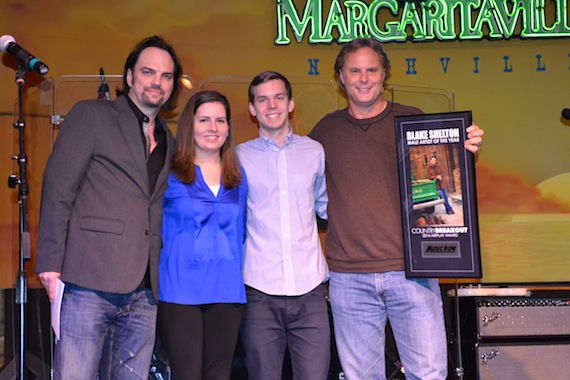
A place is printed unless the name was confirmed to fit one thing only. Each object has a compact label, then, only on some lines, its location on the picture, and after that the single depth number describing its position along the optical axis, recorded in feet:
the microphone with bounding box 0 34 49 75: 10.59
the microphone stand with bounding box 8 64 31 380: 10.52
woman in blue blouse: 7.92
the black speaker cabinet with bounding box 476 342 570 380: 12.05
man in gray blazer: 7.64
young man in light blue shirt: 8.64
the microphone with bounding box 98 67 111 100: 11.68
